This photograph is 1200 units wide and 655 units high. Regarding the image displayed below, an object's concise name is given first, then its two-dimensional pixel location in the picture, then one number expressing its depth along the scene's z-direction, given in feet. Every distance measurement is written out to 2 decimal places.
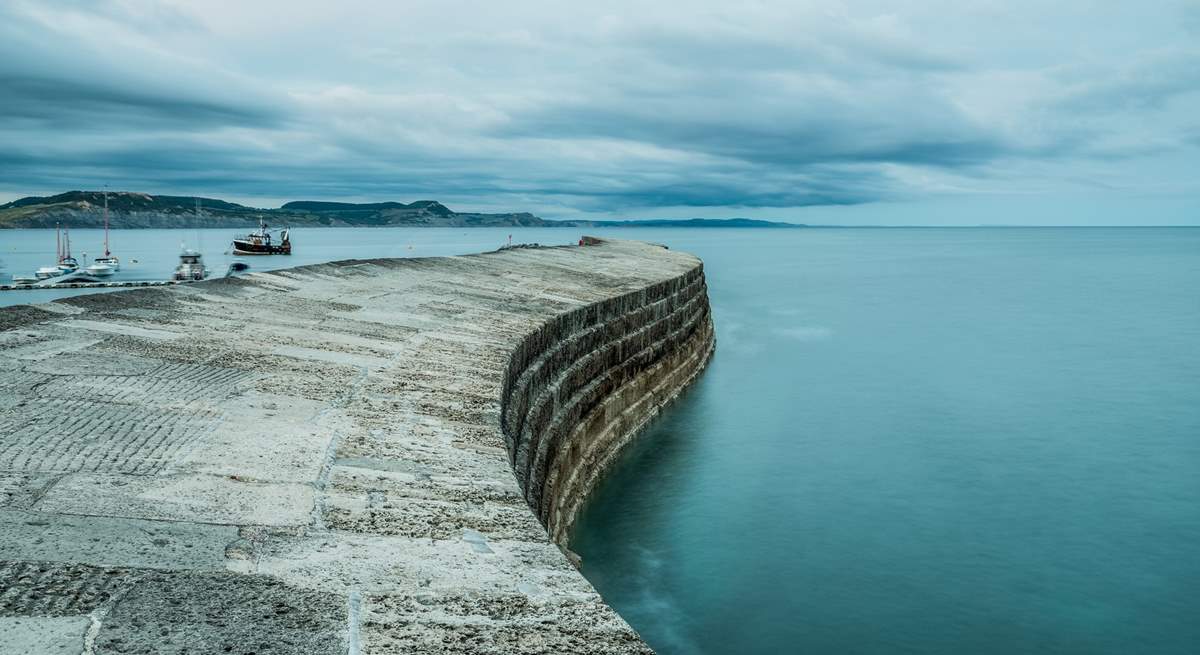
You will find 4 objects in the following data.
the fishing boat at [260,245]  329.52
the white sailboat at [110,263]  240.16
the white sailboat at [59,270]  225.97
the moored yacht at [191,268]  214.90
